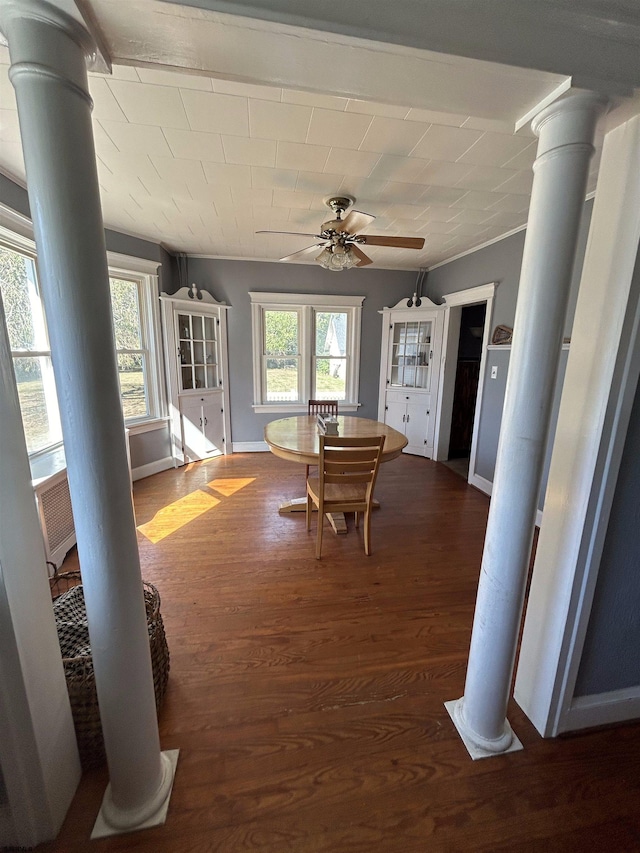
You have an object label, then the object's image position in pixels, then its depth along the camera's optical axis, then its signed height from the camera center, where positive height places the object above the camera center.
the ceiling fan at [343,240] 2.39 +0.80
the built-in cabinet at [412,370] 4.51 -0.19
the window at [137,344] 3.63 +0.08
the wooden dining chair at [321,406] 4.06 -0.62
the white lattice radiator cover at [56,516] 2.17 -1.09
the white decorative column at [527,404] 0.95 -0.14
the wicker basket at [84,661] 1.21 -1.12
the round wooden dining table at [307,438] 2.52 -0.67
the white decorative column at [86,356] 0.72 -0.01
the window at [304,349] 4.66 +0.06
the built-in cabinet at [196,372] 4.04 -0.25
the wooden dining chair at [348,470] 2.27 -0.76
